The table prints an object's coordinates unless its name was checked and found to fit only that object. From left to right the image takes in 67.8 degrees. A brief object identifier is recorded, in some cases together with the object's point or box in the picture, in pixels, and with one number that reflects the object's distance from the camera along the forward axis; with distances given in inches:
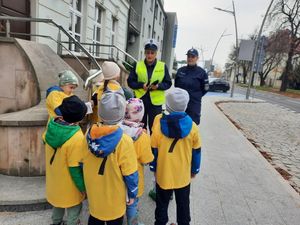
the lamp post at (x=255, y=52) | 601.4
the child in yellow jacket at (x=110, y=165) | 68.1
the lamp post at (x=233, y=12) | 747.1
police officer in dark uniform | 132.7
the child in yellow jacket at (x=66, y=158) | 76.6
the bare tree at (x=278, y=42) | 1156.6
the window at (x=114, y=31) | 521.5
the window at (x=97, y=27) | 422.0
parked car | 885.0
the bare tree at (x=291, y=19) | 1118.7
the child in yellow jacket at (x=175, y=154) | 84.5
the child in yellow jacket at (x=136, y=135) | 81.4
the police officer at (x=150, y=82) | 122.8
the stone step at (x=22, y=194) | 99.9
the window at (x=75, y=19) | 330.0
